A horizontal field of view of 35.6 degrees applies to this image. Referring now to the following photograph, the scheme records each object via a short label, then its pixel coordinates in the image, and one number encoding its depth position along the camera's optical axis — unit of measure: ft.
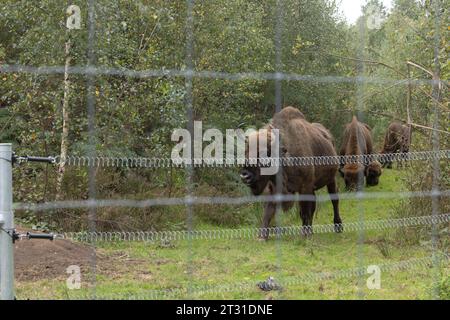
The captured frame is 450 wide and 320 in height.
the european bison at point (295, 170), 25.20
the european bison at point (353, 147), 30.66
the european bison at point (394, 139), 31.60
